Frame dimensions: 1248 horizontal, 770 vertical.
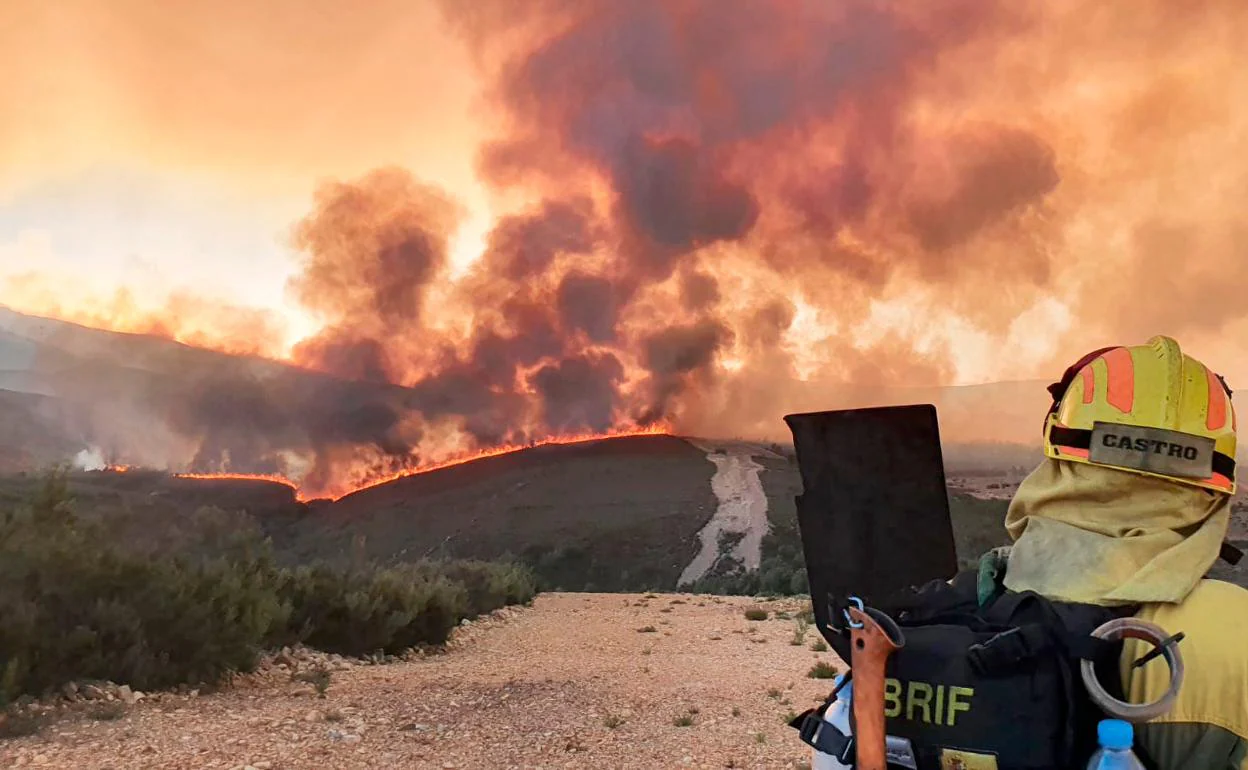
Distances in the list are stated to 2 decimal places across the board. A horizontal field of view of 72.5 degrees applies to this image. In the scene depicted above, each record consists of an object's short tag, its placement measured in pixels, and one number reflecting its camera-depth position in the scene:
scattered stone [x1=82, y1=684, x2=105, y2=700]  6.75
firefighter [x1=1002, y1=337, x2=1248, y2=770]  1.28
